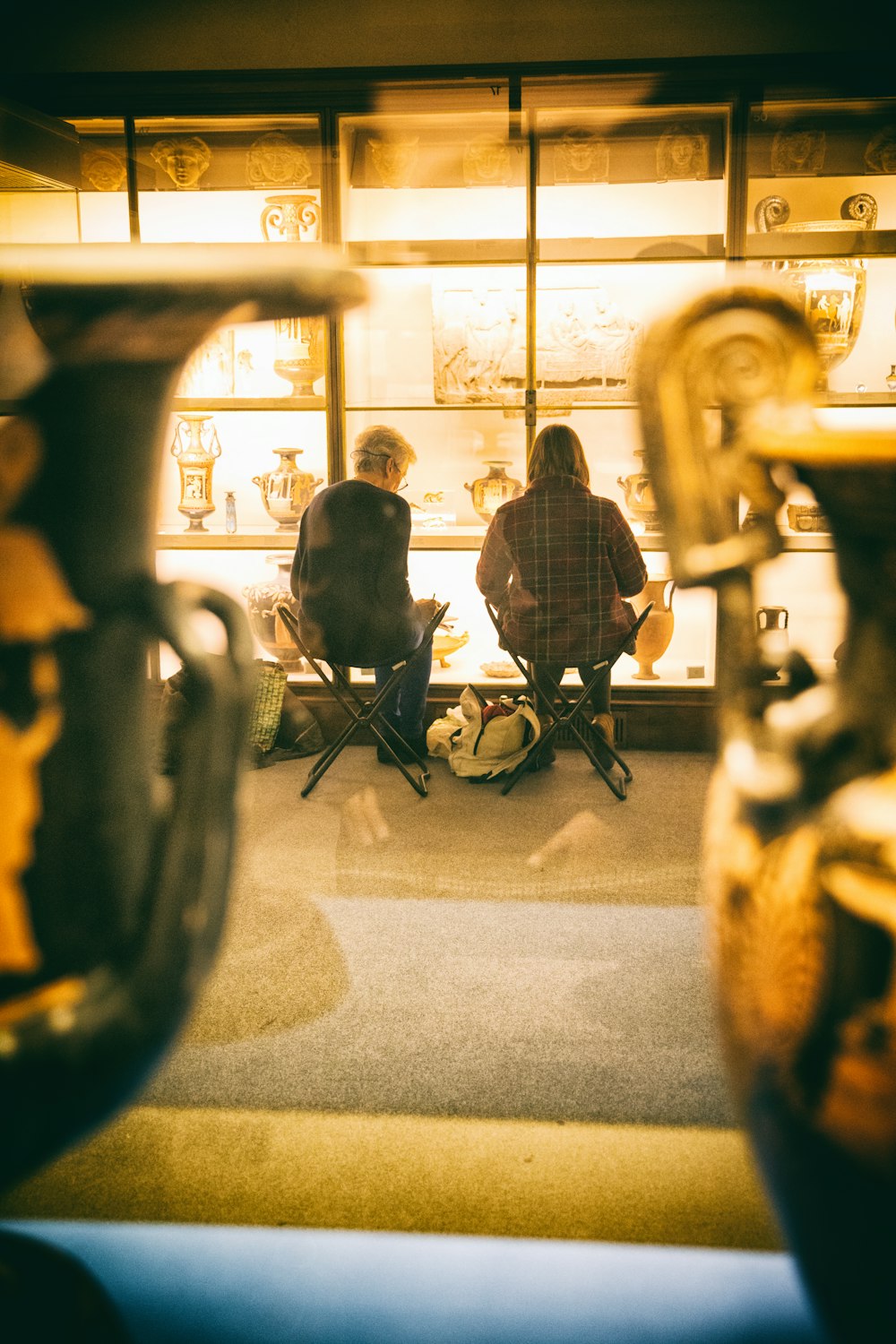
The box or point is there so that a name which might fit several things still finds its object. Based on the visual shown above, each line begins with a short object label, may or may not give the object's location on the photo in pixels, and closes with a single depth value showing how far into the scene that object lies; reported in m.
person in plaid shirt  3.53
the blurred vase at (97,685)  0.46
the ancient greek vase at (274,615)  4.43
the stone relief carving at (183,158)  4.45
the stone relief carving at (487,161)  4.38
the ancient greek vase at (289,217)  4.39
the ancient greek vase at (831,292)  4.08
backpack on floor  3.83
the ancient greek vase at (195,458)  4.43
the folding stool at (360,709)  3.61
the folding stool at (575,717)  3.60
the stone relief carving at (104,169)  4.56
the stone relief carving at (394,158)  4.41
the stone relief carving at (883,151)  4.32
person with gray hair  3.48
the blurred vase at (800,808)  0.43
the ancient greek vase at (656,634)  4.30
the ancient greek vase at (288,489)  4.39
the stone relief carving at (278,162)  4.41
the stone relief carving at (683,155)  4.30
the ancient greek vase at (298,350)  4.40
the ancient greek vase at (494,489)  4.43
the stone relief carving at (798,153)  4.27
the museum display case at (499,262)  4.22
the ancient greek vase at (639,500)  4.43
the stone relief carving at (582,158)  4.36
